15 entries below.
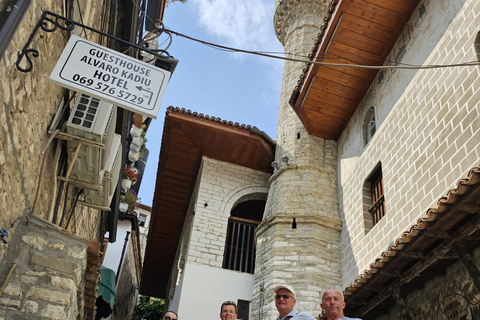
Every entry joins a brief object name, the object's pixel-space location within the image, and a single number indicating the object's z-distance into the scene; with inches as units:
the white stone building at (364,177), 216.7
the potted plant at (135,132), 380.8
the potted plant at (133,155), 388.5
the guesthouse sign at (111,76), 152.8
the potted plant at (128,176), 425.4
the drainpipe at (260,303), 381.6
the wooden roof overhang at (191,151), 484.1
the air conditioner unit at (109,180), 244.4
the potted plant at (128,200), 467.2
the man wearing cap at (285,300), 148.0
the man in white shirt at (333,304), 138.4
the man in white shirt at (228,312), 170.2
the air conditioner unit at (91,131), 197.9
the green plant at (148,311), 898.1
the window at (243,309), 407.3
